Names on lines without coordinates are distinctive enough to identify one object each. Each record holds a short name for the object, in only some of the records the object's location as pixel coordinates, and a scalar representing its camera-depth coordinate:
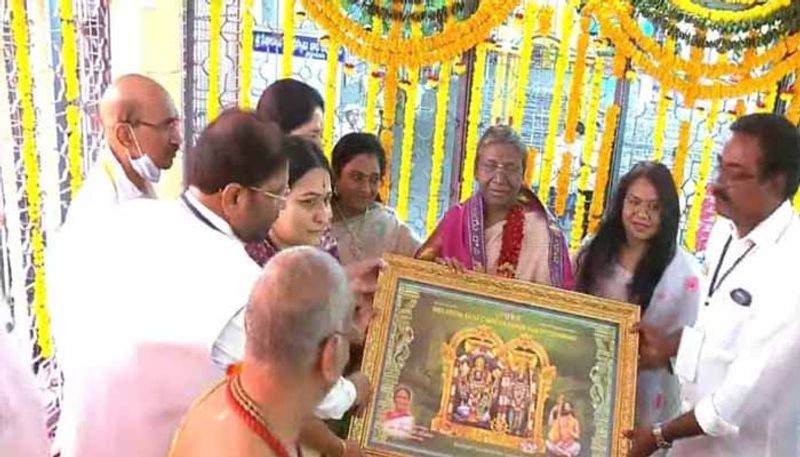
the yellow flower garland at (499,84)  4.53
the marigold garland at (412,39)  4.11
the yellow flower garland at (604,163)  4.43
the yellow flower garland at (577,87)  4.21
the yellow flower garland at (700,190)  4.36
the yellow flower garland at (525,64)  4.25
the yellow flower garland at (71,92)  3.96
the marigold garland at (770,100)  4.17
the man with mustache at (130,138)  2.78
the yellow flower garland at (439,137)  4.48
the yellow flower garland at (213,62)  4.37
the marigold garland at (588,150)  4.36
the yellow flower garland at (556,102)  4.24
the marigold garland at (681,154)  4.33
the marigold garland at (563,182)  4.44
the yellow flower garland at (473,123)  4.48
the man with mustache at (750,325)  2.34
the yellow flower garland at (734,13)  3.83
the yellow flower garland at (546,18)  4.22
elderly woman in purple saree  3.06
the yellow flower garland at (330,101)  4.38
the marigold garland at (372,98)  4.40
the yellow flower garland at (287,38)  4.26
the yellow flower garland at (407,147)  4.44
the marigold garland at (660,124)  4.29
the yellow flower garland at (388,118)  4.38
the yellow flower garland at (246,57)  4.36
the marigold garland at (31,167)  3.79
